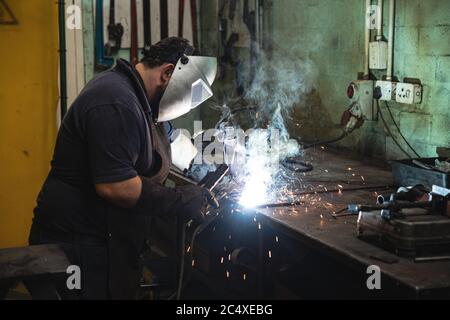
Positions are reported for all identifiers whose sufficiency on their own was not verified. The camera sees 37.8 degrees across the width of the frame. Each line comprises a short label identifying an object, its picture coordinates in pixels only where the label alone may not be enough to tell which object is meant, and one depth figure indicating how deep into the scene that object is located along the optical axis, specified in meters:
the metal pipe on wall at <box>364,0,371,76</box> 4.25
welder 2.63
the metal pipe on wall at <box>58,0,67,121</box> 5.20
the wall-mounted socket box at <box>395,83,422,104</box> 3.89
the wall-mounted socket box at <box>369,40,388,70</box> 4.12
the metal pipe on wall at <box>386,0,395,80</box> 4.04
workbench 2.19
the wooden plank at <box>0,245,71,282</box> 2.62
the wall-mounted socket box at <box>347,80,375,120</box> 4.28
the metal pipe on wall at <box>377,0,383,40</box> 4.13
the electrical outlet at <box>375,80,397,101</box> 4.08
